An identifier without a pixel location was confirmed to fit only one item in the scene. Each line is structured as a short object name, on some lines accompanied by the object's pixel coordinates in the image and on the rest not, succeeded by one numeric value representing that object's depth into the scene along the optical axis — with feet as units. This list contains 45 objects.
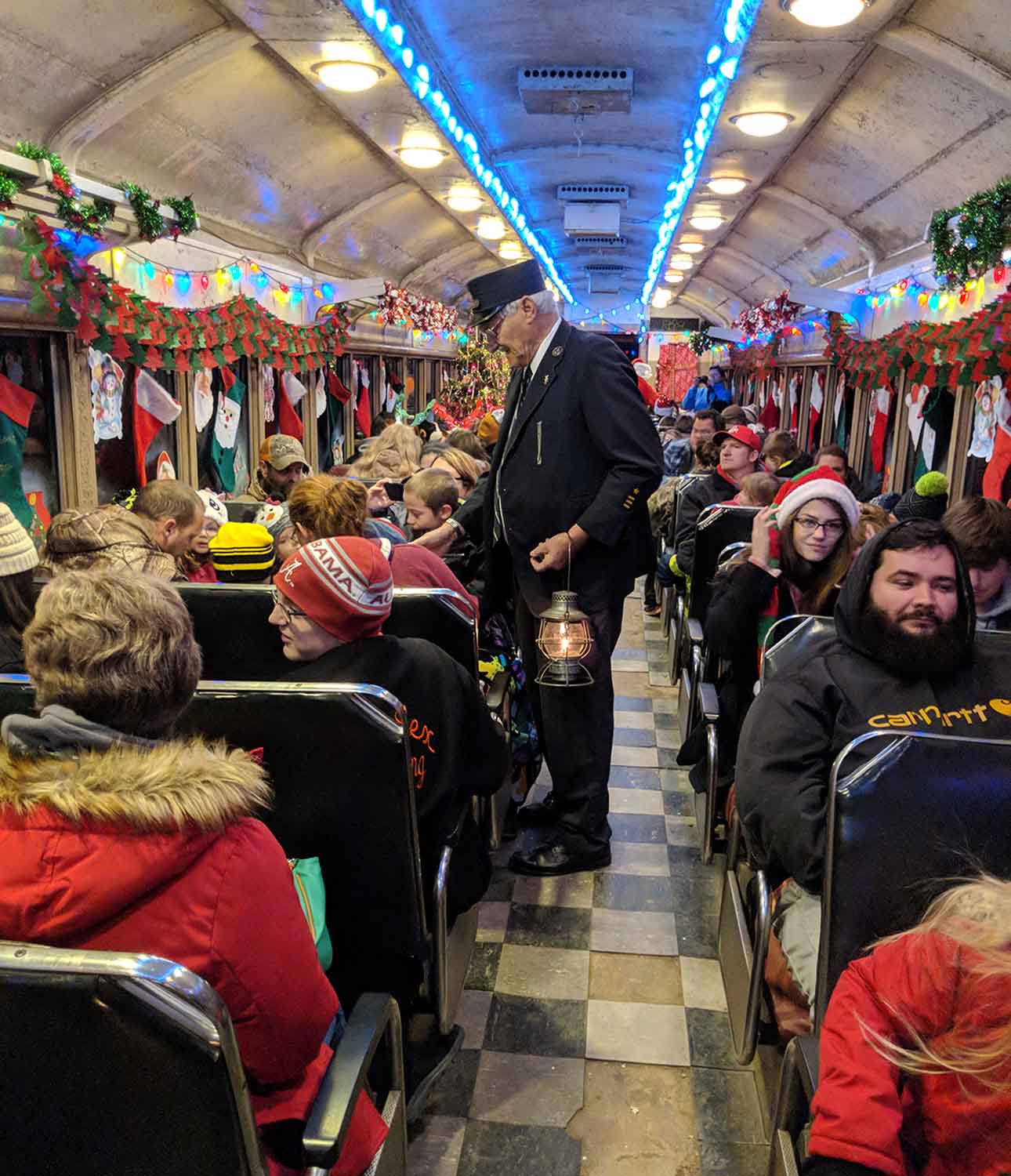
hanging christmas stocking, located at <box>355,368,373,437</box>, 34.60
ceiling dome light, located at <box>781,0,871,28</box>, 12.30
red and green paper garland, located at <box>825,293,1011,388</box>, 14.55
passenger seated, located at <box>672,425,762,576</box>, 16.76
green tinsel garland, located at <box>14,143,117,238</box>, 12.66
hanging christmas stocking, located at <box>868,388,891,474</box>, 25.54
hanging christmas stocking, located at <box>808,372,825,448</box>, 34.35
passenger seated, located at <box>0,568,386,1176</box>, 3.57
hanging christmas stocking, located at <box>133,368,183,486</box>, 17.48
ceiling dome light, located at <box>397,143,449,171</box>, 21.36
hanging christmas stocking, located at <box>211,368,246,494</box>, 21.39
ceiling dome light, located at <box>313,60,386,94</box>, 15.20
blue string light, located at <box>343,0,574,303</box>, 13.38
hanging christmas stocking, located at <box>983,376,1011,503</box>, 16.03
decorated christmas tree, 31.27
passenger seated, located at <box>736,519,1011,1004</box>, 6.30
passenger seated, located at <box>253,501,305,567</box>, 11.44
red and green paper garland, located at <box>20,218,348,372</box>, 13.41
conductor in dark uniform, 9.66
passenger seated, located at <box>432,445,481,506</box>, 15.40
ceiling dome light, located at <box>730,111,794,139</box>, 18.04
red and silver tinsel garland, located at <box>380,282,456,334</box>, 30.32
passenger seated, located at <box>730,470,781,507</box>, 14.34
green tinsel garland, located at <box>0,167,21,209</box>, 11.72
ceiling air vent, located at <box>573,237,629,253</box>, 42.34
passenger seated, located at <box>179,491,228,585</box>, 11.53
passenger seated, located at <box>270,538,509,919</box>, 6.63
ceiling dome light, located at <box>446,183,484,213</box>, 27.24
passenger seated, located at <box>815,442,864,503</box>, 21.17
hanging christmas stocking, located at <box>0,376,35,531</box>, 13.73
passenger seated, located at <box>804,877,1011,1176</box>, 3.90
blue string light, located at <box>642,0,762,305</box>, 13.29
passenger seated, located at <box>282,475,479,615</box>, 9.50
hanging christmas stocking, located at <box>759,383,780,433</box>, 42.93
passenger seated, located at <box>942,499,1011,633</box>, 8.66
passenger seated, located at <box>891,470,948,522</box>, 16.51
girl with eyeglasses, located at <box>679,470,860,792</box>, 9.59
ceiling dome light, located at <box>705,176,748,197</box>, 25.38
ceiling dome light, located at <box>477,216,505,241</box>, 33.60
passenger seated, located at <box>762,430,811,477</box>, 22.15
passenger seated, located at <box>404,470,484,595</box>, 12.42
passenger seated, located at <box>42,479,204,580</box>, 9.02
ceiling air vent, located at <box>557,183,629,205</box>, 30.76
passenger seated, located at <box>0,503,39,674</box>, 7.84
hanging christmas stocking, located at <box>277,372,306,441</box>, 25.38
